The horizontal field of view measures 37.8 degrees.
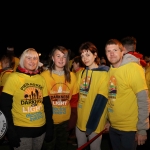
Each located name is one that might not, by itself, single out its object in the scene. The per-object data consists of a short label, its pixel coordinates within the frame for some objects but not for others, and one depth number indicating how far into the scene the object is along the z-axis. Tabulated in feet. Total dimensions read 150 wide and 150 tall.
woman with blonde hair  9.21
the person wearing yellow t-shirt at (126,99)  9.05
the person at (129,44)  11.84
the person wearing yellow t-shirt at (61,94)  11.29
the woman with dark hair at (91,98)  10.37
